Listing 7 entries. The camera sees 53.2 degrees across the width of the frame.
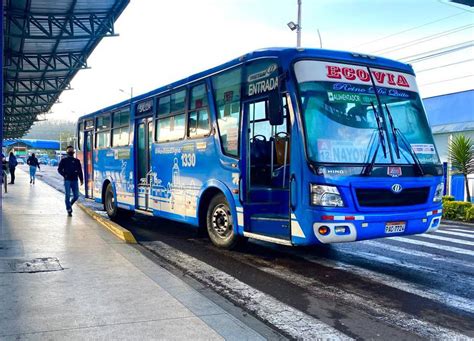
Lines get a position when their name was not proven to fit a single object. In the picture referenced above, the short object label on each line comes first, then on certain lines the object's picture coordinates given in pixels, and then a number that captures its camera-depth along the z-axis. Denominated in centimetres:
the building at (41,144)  10519
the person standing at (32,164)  2503
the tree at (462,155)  1588
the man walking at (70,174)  1214
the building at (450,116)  2446
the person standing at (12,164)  2430
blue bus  614
